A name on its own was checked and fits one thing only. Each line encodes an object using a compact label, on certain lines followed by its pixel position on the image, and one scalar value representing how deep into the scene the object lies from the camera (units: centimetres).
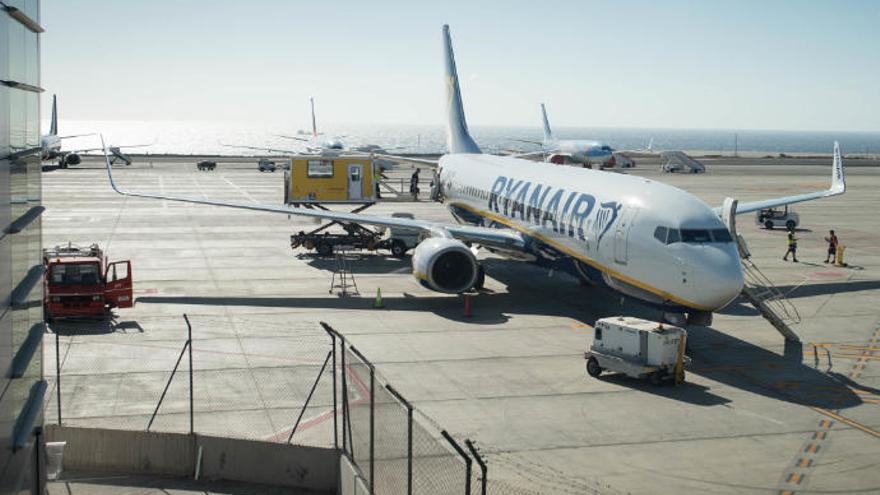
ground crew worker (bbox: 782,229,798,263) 4556
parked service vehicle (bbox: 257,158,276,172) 11306
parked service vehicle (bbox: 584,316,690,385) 2327
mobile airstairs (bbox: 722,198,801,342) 2706
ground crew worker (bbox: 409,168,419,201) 6916
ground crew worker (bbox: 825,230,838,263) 4491
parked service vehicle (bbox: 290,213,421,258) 4500
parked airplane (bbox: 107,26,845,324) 2497
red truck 2912
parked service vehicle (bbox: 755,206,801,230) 5831
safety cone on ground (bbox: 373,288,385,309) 3253
